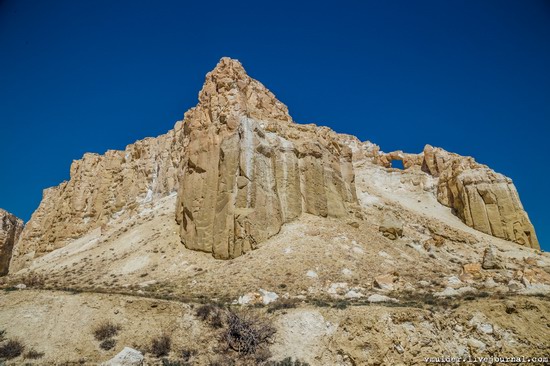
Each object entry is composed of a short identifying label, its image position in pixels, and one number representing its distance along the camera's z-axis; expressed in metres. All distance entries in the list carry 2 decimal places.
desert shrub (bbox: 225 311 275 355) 14.09
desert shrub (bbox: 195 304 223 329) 15.33
